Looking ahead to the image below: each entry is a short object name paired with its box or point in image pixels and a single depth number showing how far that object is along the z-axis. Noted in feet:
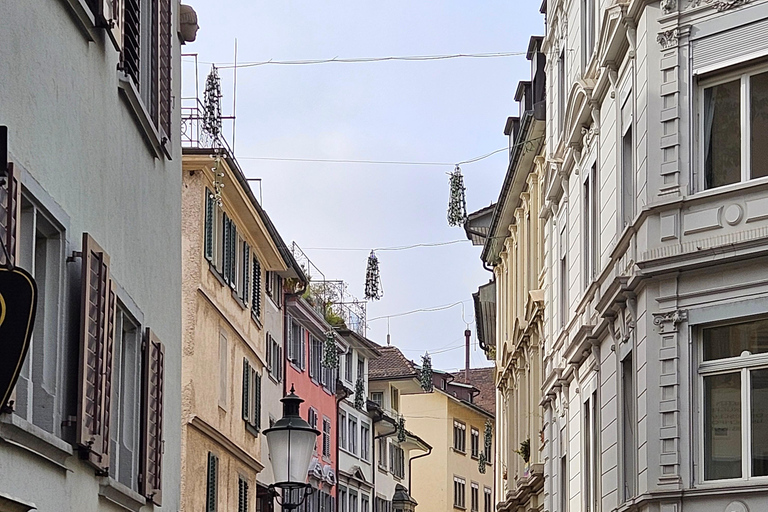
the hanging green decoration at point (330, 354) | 137.39
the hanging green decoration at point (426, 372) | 151.53
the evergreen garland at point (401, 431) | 198.84
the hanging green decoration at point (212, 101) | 64.44
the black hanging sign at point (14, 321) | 21.74
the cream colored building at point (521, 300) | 110.32
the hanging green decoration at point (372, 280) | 106.42
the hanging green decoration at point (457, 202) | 92.27
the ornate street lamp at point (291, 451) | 50.85
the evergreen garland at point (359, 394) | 198.49
